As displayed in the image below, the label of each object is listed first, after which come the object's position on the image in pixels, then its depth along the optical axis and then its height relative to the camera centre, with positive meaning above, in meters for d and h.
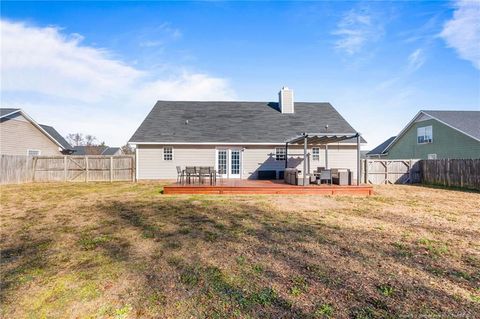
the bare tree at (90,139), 64.50 +6.55
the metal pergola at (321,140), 12.01 +1.24
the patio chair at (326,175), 12.79 -0.72
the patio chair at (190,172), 12.93 -0.48
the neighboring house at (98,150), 45.05 +2.69
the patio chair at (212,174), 13.04 -0.60
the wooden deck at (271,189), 11.69 -1.31
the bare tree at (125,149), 58.23 +3.48
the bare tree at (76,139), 66.25 +6.77
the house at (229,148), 17.08 +0.97
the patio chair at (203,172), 13.00 -0.49
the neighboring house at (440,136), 18.88 +1.97
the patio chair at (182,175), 13.12 -0.65
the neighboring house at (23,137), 18.77 +2.31
